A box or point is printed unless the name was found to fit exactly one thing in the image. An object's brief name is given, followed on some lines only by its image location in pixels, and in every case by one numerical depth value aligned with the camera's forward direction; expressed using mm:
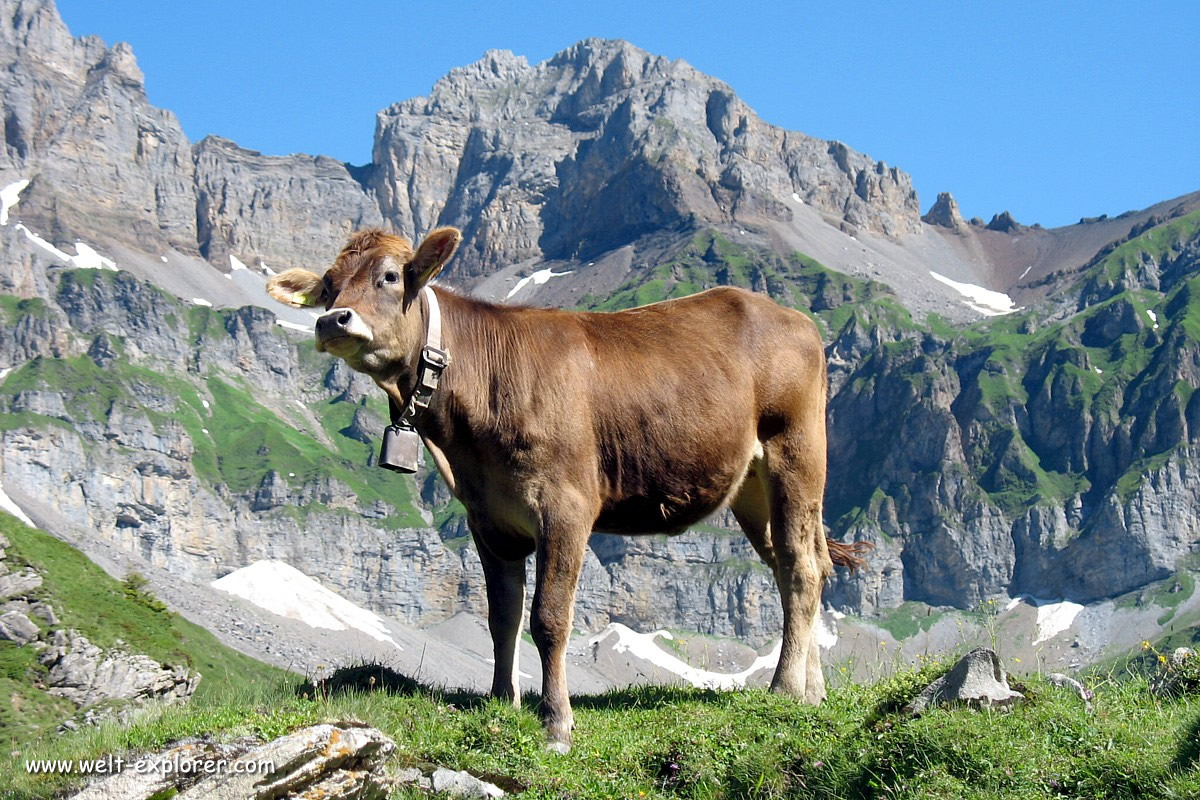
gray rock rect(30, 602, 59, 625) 29328
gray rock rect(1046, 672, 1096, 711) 11125
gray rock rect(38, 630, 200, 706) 20969
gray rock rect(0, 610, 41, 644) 27875
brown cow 11266
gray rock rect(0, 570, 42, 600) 29531
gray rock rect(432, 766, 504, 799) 9555
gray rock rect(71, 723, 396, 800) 8672
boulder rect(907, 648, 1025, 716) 10469
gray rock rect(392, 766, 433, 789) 9547
